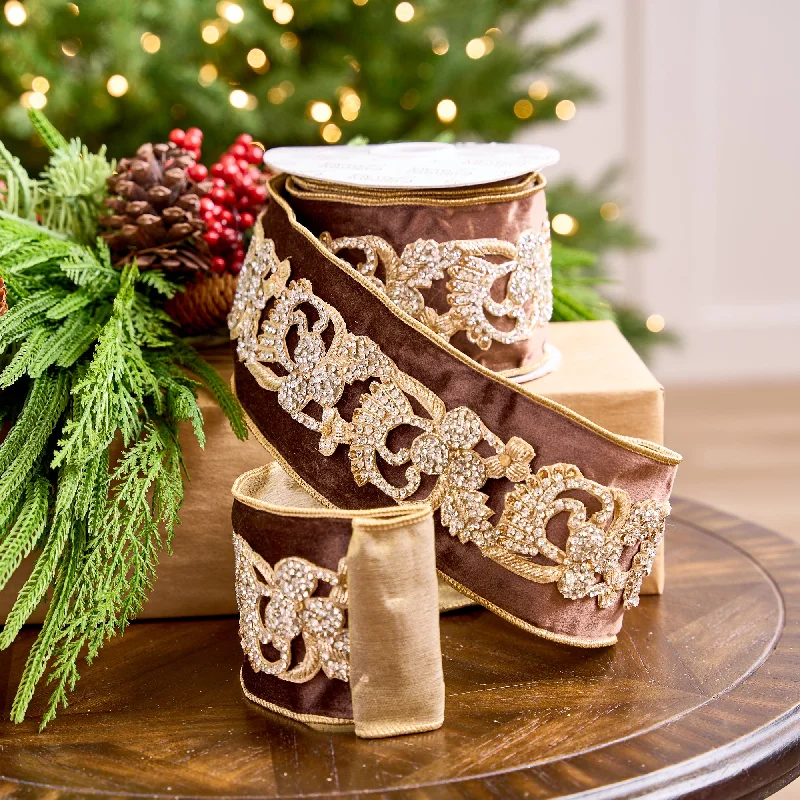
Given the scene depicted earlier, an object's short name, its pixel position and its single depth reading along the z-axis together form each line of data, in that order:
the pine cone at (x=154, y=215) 1.38
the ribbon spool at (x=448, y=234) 1.30
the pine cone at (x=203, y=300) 1.40
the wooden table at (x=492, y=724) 1.19
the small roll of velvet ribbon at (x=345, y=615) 1.21
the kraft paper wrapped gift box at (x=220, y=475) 1.35
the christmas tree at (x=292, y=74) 1.81
